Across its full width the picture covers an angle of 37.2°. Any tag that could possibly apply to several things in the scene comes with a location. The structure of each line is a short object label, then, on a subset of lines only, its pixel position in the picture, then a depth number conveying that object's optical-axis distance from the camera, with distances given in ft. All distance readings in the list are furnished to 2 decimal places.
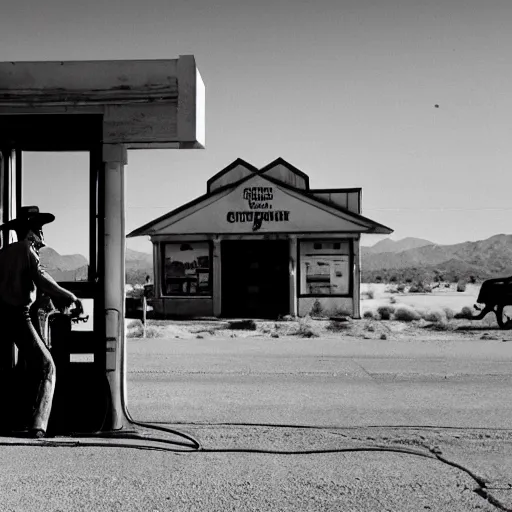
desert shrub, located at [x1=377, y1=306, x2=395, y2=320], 82.94
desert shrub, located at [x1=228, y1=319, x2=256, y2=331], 69.07
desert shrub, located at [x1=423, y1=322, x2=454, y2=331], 68.69
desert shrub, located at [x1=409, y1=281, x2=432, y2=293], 178.55
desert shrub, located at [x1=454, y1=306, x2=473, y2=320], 83.43
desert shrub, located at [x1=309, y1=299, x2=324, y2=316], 79.87
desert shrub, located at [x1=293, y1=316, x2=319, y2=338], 61.46
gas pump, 22.26
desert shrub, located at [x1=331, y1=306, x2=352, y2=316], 80.02
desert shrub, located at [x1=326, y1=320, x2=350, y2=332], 68.39
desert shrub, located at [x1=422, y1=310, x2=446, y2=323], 78.57
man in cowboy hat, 21.07
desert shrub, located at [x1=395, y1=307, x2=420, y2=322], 80.89
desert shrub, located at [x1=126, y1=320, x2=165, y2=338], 61.31
